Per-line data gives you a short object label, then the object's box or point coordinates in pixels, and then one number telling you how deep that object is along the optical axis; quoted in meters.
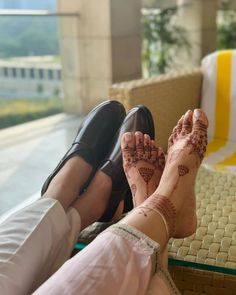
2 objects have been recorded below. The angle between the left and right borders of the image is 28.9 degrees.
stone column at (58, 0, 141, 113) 3.00
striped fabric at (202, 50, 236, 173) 1.86
